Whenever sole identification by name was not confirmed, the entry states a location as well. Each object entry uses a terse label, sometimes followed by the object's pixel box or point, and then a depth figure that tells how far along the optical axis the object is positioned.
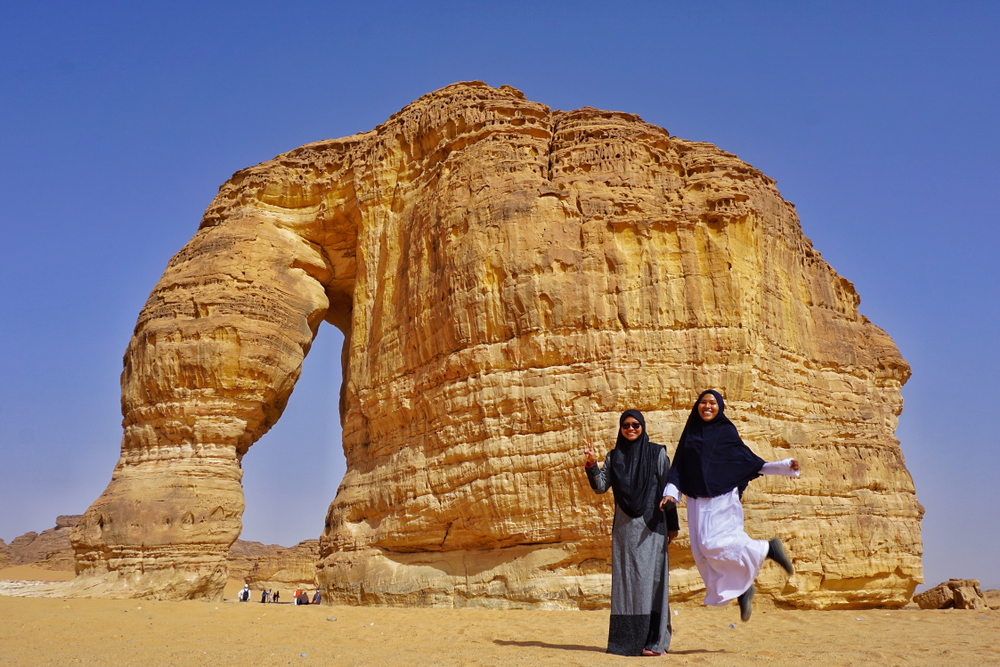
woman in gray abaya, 6.45
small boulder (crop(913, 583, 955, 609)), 14.48
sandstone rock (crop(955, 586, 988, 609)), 13.77
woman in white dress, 6.11
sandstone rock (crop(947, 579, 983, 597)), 14.49
